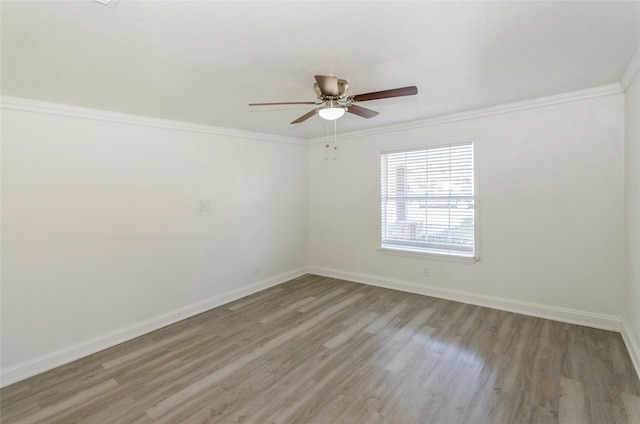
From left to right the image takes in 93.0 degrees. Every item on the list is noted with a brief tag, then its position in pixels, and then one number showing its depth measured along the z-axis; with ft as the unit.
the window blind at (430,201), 12.67
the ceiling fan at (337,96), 6.67
